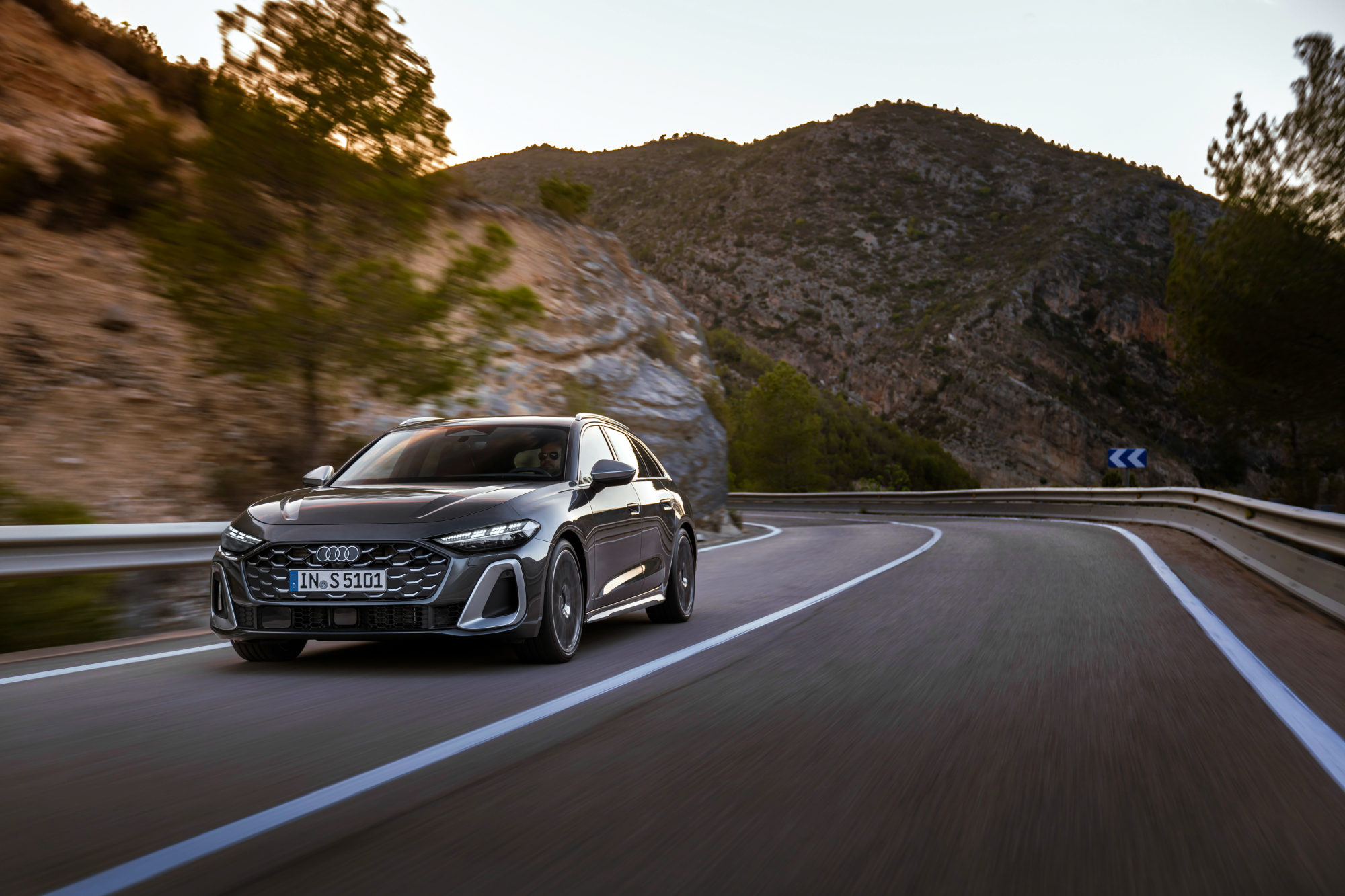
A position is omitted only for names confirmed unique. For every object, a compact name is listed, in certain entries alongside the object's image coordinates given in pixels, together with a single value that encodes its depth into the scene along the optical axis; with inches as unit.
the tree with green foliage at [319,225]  483.2
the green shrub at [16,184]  709.3
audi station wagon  239.9
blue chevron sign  1258.0
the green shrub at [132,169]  752.3
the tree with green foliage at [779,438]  2952.8
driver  297.3
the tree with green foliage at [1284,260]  1049.5
